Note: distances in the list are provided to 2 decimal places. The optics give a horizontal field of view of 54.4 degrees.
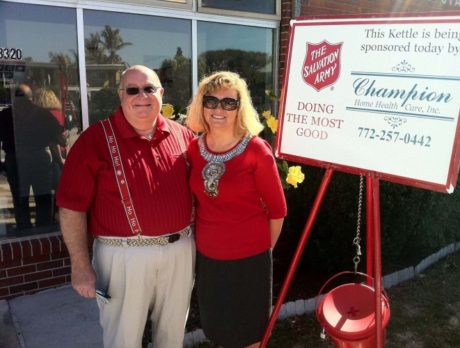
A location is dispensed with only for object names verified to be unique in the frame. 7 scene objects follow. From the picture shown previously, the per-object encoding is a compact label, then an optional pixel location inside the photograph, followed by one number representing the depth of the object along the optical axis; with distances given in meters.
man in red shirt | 2.14
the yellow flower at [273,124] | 3.38
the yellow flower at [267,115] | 3.44
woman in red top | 2.27
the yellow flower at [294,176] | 3.24
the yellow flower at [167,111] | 3.44
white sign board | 1.98
